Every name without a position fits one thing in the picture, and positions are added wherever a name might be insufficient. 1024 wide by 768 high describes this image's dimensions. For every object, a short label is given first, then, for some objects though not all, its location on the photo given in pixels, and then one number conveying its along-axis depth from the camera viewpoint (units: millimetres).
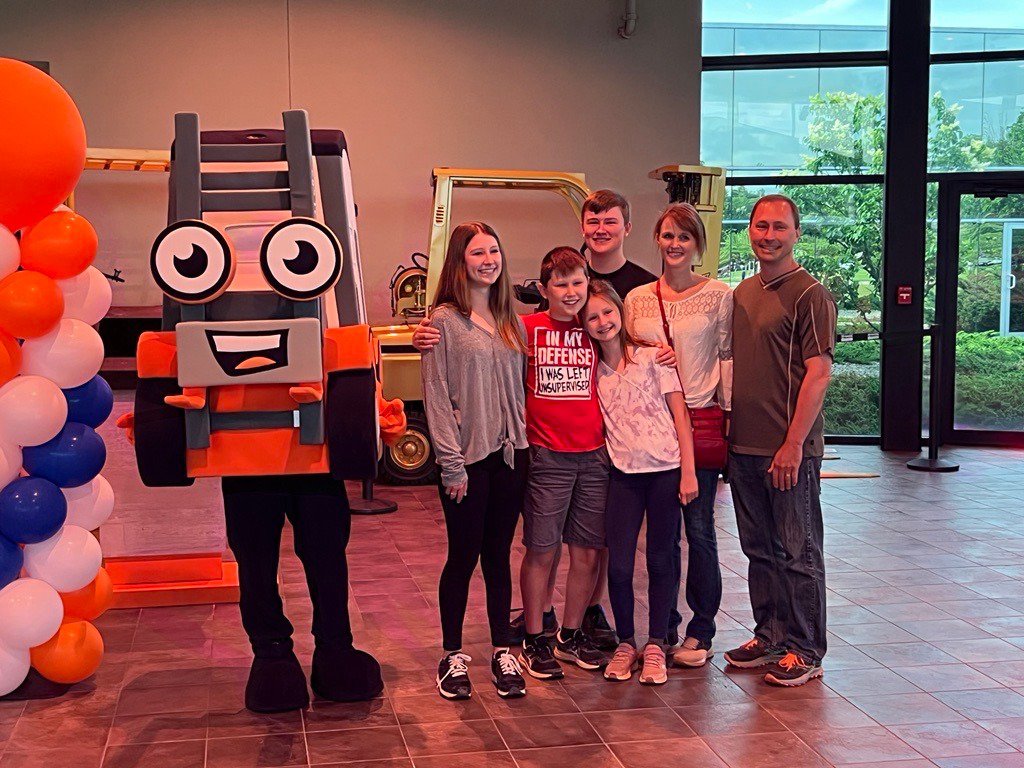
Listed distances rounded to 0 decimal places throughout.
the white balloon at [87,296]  3227
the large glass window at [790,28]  8203
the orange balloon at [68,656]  3215
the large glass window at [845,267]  8344
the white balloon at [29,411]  3018
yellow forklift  6605
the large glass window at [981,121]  8188
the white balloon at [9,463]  3043
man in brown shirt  3240
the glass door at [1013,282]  8250
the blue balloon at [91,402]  3303
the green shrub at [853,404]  8398
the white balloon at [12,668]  3121
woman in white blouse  3346
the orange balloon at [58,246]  3066
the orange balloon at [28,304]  2973
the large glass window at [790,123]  8273
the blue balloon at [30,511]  3051
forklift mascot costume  2822
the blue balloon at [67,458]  3158
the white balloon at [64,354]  3125
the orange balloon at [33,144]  2926
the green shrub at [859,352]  8375
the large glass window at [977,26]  8133
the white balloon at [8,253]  2990
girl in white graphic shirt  3303
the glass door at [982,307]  8203
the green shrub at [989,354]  8352
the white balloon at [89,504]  3307
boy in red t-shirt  3314
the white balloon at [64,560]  3166
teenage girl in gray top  3119
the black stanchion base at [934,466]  7324
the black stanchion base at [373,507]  6023
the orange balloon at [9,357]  3025
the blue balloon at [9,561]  3062
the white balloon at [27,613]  3062
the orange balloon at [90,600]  3336
